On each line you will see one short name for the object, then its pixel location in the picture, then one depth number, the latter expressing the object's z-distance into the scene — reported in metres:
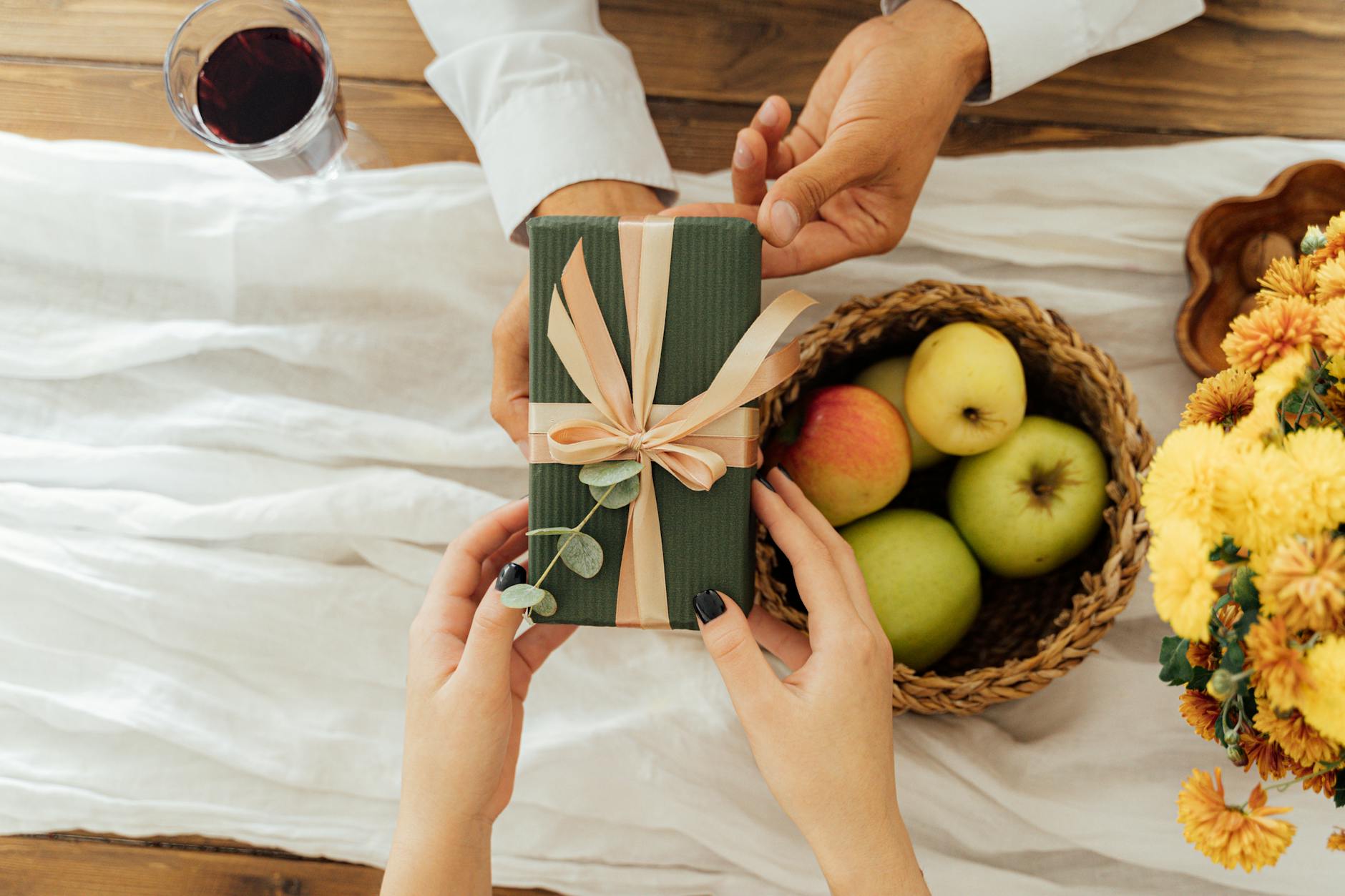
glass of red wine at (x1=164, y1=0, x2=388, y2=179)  0.82
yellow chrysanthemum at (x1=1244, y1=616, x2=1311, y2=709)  0.37
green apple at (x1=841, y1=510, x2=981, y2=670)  0.73
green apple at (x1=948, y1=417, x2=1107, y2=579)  0.75
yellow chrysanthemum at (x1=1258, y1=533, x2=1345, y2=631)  0.34
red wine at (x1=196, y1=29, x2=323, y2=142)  0.84
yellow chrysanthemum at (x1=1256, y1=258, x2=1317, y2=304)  0.47
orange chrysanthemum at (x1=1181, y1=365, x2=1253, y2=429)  0.48
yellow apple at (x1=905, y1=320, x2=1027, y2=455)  0.72
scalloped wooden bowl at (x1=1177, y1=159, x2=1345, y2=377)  0.84
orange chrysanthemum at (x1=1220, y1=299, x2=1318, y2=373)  0.42
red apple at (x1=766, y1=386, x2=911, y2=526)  0.74
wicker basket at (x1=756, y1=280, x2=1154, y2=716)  0.71
